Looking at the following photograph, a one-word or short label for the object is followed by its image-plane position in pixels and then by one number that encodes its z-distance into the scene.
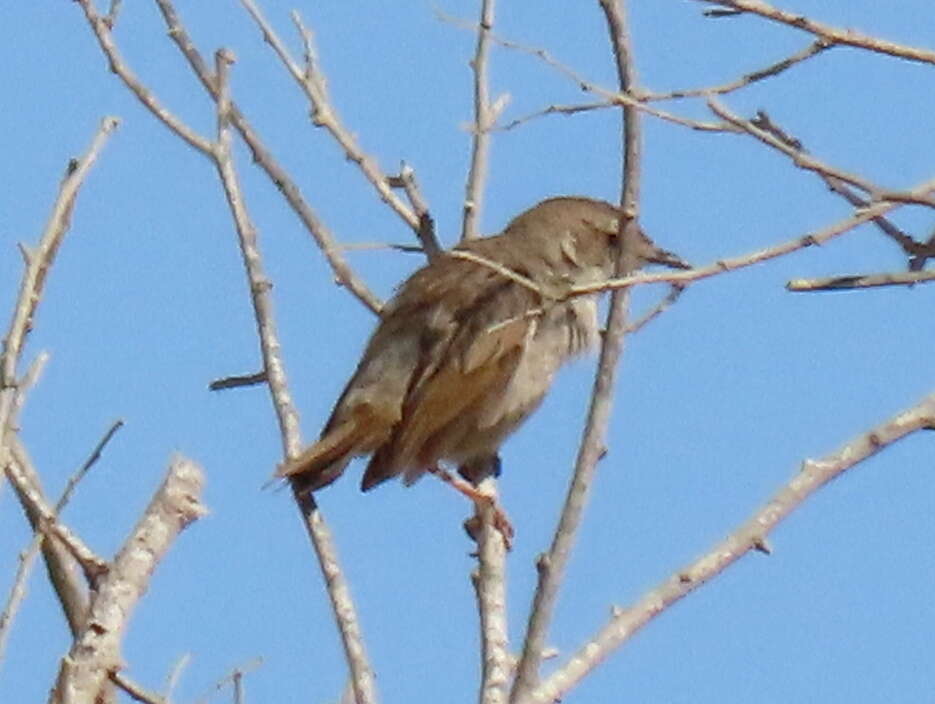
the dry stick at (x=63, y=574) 9.13
